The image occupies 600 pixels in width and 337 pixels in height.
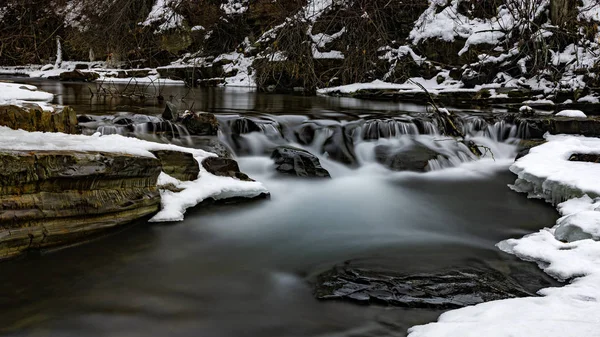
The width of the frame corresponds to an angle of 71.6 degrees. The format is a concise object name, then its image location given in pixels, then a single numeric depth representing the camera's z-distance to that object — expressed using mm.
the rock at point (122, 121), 6840
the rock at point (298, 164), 6230
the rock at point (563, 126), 8383
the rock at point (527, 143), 7965
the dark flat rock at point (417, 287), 2799
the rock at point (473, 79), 13727
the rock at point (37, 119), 3902
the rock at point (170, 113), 6971
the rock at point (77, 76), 20203
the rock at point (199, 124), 6840
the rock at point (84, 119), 6794
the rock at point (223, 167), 5227
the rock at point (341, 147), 7209
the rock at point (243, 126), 7582
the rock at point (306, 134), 7767
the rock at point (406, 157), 6816
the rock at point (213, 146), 6271
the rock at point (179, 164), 4680
